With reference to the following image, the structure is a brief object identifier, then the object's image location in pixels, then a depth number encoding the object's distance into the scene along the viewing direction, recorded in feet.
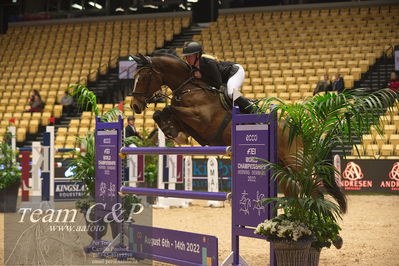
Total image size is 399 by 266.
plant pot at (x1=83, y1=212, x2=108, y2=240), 18.28
